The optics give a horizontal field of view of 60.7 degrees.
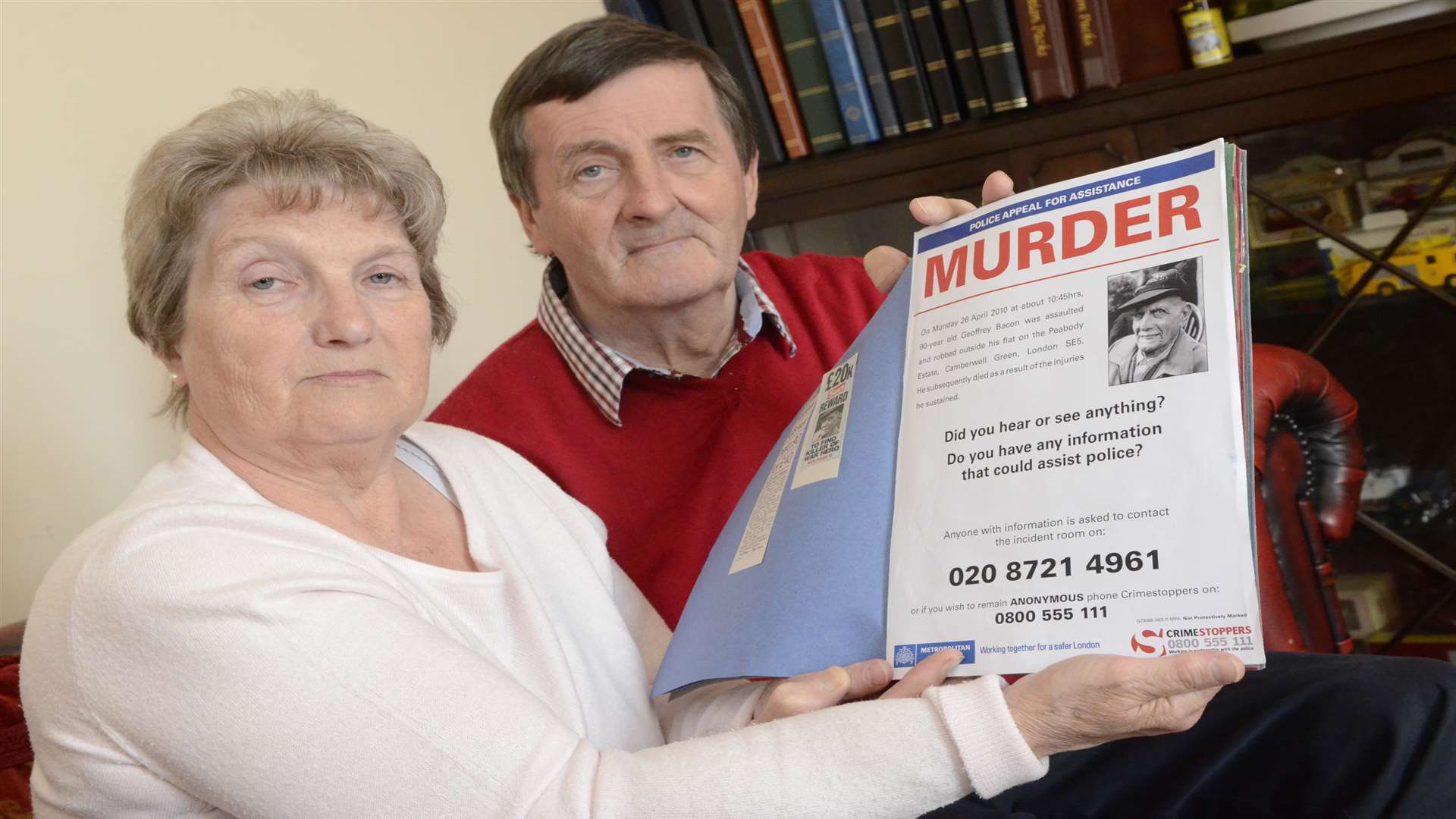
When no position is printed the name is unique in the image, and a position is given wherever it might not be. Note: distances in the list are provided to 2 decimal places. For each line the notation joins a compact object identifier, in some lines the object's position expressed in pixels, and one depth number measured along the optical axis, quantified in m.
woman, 0.83
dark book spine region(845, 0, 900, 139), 1.86
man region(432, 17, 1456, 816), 1.42
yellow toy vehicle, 1.74
